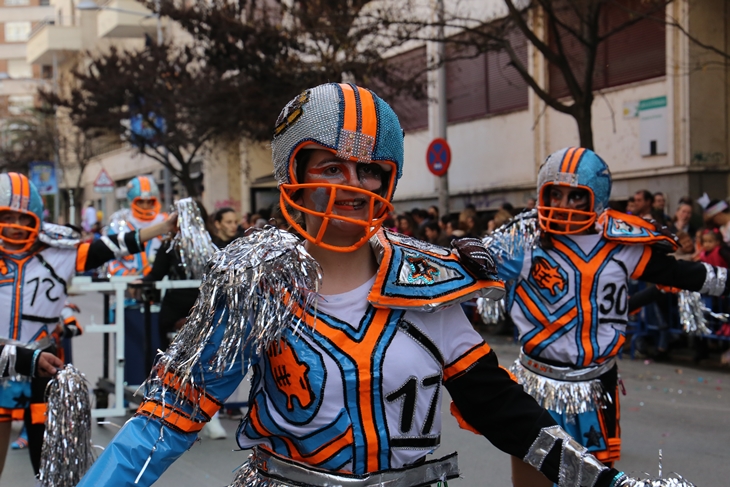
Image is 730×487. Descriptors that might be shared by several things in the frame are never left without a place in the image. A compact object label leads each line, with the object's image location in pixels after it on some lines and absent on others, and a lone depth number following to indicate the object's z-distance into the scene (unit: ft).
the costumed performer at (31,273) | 16.74
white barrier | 24.50
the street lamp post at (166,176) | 92.43
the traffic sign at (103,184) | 80.83
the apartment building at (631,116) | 45.24
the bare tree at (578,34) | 38.78
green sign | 46.83
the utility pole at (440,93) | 47.92
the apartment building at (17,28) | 231.30
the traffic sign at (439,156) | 50.03
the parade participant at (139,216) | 32.91
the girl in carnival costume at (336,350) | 7.22
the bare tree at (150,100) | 79.15
